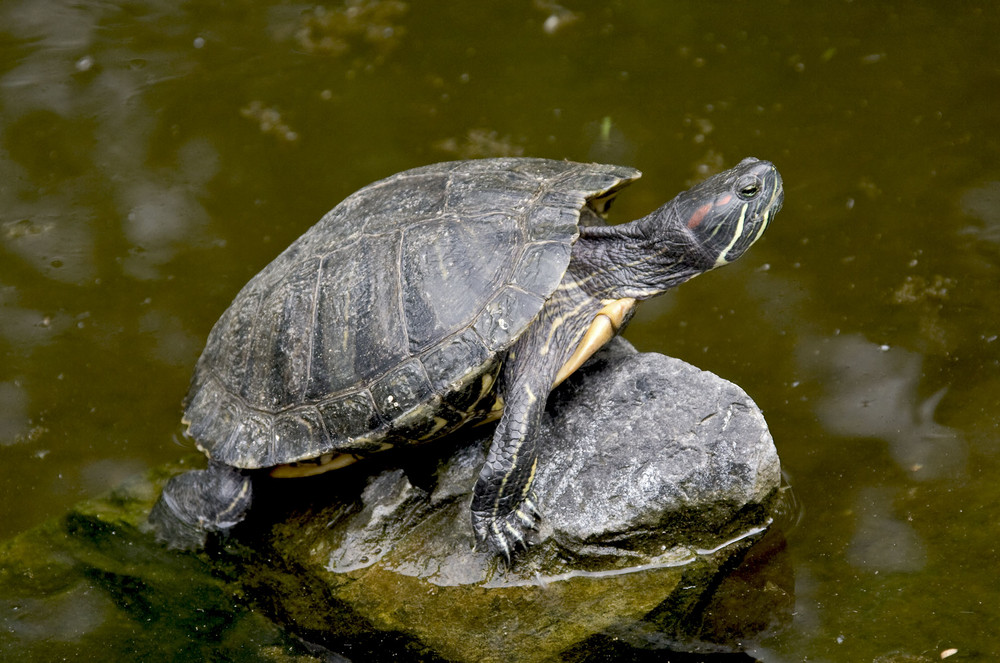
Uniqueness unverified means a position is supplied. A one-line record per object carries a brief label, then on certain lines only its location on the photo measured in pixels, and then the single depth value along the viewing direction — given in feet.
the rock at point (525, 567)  25.98
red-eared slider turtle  26.27
